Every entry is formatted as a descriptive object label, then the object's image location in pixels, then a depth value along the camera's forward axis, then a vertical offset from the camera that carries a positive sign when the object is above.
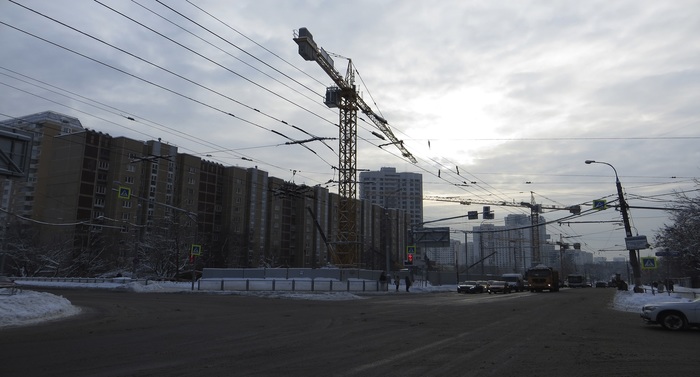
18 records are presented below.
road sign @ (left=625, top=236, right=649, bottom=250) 30.26 +1.98
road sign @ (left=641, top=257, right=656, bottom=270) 32.35 +0.84
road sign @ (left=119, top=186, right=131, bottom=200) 30.42 +4.58
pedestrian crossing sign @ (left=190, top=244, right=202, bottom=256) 40.39 +1.54
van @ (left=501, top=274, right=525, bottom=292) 62.91 -1.11
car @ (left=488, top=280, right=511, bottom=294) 55.56 -1.56
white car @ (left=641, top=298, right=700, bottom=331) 14.83 -1.17
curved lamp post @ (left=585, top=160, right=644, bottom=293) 33.50 +1.65
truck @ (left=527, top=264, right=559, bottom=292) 57.34 -0.61
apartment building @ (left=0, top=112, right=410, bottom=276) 76.94 +13.05
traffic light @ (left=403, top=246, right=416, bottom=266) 52.17 +1.77
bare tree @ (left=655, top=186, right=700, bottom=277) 36.41 +3.61
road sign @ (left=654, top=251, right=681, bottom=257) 32.07 +1.44
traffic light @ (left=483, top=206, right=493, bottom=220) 44.62 +5.30
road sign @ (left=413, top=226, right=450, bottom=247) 63.59 +4.59
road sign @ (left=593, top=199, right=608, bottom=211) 36.84 +5.17
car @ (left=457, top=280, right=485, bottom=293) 53.03 -1.54
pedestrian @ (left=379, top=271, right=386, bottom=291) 48.31 -0.92
